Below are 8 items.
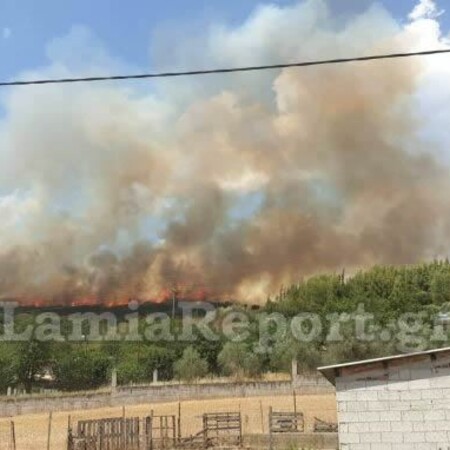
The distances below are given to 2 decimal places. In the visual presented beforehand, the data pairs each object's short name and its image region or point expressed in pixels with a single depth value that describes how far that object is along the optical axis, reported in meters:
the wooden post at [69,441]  26.78
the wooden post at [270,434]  25.27
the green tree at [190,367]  66.88
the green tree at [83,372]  67.19
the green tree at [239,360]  65.44
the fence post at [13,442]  27.76
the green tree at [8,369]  68.12
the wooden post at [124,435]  27.55
